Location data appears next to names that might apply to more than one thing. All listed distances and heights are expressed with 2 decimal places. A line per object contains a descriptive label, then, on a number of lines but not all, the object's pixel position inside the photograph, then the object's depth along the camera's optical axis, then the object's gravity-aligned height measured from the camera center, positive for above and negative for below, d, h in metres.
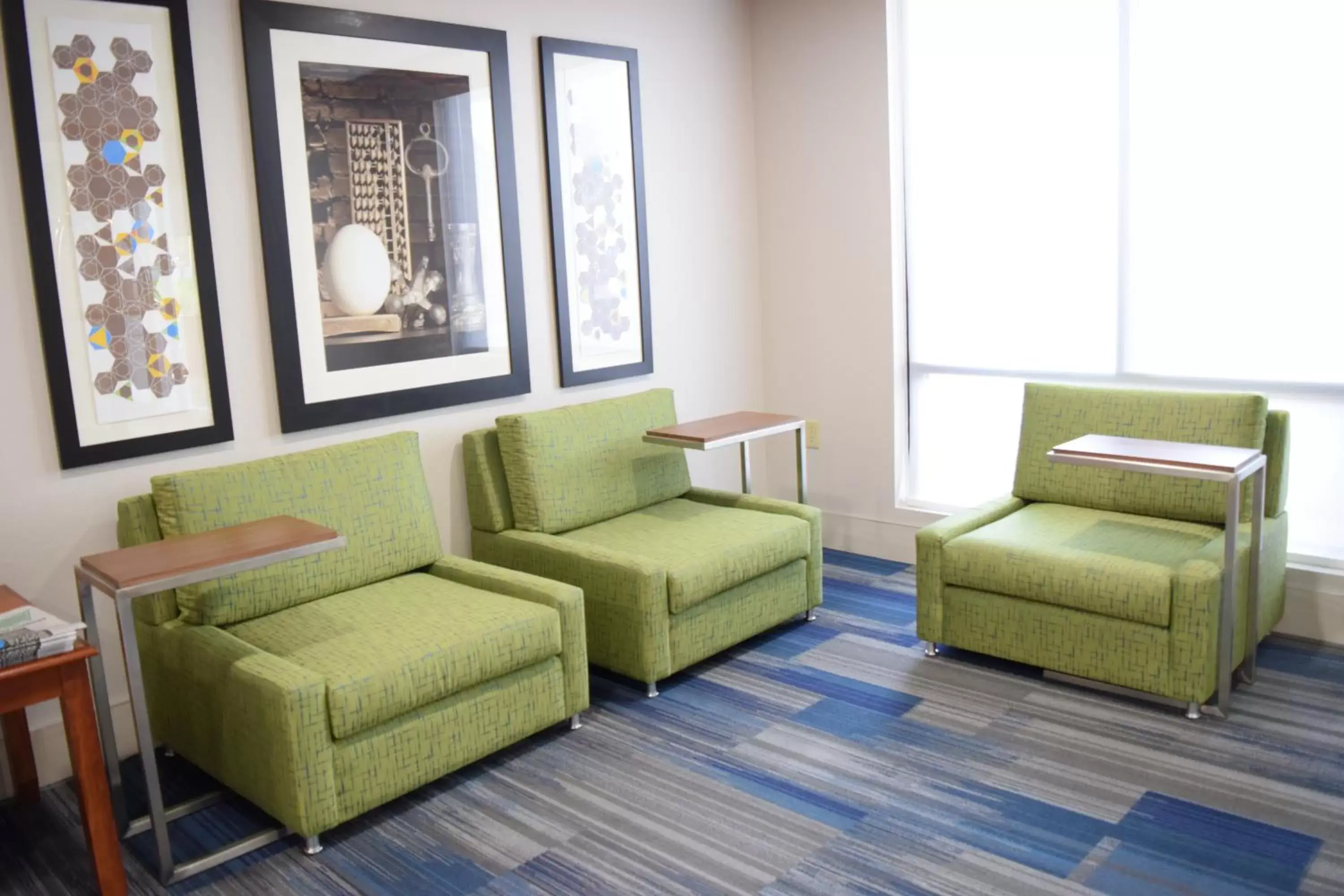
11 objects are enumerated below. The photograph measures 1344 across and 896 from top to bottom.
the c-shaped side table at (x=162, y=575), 2.42 -0.58
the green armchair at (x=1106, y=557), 3.10 -0.86
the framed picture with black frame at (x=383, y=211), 3.34 +0.23
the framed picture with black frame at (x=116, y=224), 2.88 +0.20
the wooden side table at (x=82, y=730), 2.35 -0.88
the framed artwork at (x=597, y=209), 4.06 +0.24
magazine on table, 2.33 -0.68
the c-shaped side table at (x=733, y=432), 3.77 -0.54
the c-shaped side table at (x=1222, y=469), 2.96 -0.57
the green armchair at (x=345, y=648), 2.62 -0.88
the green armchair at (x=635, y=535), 3.41 -0.84
